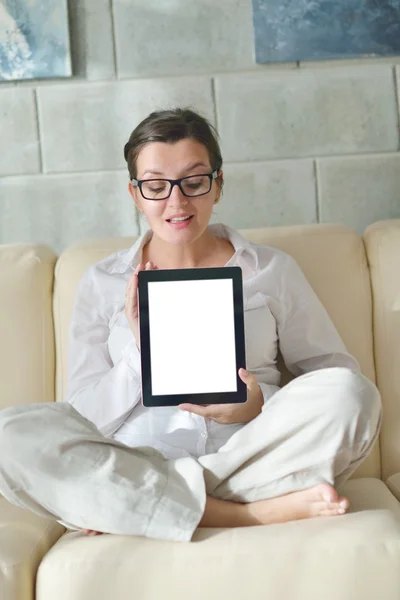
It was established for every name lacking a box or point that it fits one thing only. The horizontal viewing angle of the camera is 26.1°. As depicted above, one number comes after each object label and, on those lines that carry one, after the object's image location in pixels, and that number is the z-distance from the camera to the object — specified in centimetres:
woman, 137
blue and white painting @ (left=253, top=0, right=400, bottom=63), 213
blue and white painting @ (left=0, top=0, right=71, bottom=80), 215
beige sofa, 124
